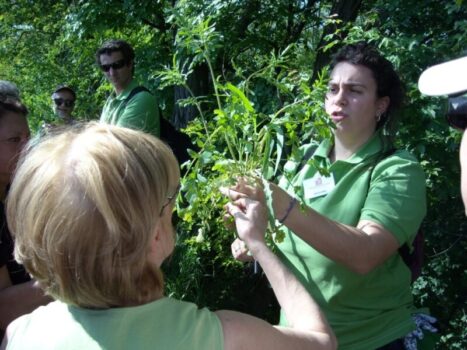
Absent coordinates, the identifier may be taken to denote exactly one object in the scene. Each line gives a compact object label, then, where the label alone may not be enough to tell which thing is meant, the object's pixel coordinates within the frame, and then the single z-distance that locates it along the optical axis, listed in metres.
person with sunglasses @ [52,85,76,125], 5.88
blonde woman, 1.08
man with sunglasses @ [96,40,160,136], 3.54
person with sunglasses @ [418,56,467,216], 1.17
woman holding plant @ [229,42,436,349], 1.75
